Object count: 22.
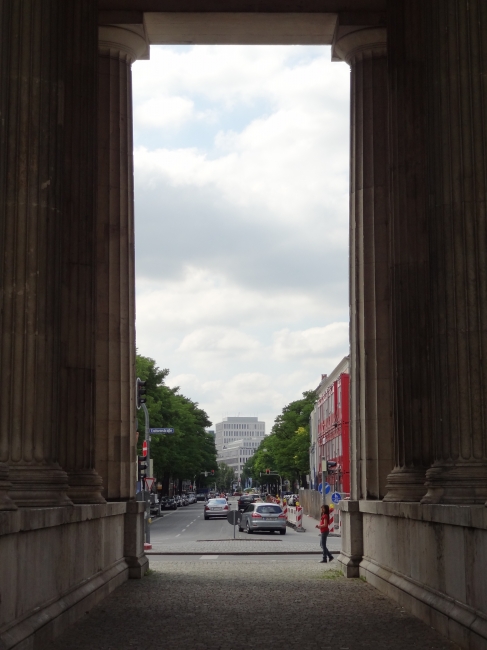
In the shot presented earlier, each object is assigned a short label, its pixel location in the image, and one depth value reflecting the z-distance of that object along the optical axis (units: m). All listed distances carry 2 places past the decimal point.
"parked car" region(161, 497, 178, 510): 120.56
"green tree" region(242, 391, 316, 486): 151.88
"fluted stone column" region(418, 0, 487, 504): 14.33
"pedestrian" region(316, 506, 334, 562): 30.38
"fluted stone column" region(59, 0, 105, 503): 20.36
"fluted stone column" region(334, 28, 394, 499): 24.72
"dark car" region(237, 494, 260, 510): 87.31
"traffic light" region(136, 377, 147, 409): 39.84
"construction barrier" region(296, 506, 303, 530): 65.00
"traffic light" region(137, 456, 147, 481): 40.66
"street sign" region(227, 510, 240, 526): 50.28
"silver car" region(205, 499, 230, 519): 84.88
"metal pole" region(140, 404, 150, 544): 36.12
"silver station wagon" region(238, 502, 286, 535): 57.59
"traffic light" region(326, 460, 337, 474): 54.21
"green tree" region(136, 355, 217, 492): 93.81
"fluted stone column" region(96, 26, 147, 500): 24.86
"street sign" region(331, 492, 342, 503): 51.47
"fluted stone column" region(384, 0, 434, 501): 20.95
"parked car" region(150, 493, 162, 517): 96.50
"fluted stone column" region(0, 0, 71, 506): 14.35
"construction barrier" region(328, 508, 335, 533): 49.92
